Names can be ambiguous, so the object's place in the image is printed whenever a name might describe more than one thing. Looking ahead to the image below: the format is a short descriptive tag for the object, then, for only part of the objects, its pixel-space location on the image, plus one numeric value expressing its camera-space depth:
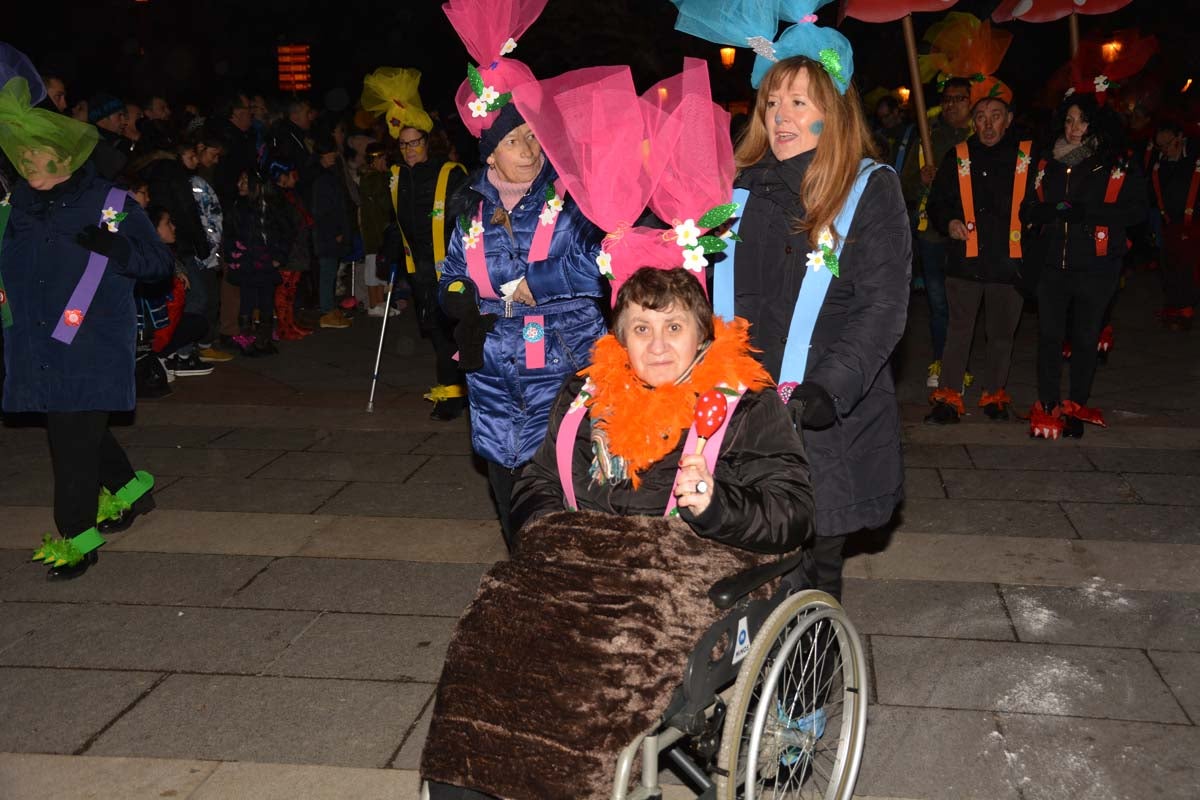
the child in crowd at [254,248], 9.81
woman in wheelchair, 2.44
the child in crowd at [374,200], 10.64
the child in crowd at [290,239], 9.97
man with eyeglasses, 7.73
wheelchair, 2.55
